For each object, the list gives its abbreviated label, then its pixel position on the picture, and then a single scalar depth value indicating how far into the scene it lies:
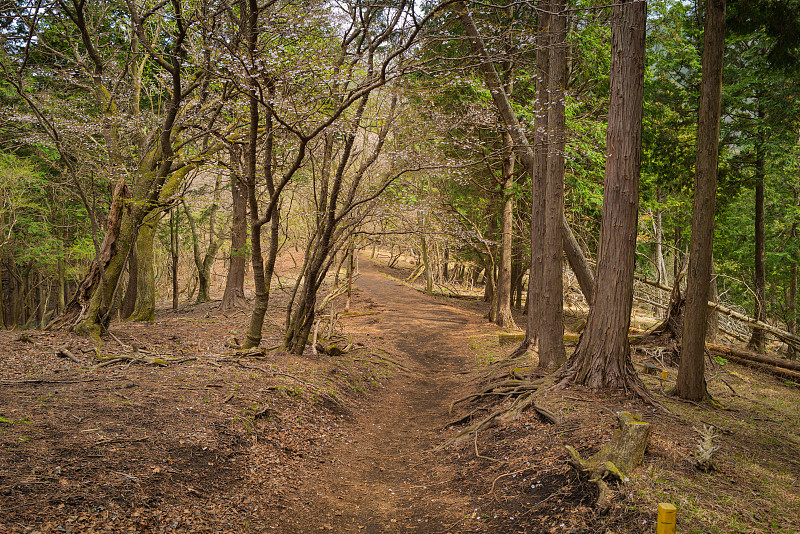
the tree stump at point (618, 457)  4.01
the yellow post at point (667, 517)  3.06
